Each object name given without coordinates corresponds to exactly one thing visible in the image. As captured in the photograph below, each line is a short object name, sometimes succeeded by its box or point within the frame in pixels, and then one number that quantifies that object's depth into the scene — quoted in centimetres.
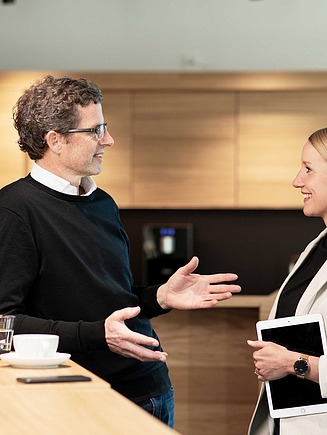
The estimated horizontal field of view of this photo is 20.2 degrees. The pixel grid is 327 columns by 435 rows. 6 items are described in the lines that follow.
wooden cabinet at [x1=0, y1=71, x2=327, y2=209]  691
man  243
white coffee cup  209
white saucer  207
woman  251
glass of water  221
